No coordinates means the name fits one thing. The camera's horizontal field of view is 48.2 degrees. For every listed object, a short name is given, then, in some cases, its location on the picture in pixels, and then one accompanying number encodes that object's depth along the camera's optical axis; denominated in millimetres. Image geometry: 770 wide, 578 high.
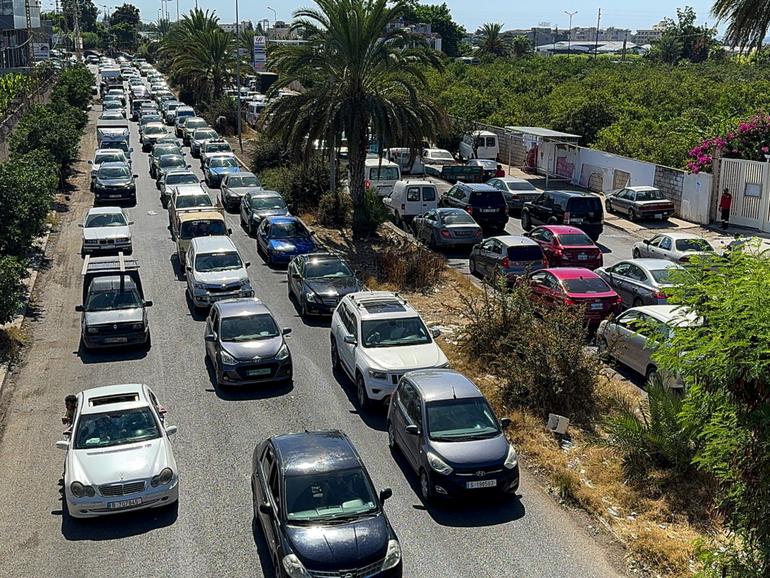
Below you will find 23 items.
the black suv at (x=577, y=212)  30188
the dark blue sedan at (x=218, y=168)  42000
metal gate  31823
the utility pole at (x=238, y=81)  54156
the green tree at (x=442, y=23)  146250
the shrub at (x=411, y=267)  24911
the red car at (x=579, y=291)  20188
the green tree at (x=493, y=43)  129000
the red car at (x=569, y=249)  25266
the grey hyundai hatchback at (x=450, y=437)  12258
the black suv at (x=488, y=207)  31328
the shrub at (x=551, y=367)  15602
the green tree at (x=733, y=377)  6809
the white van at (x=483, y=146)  49062
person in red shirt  32844
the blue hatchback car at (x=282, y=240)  27359
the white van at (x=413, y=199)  32531
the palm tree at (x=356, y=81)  29000
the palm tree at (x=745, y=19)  16672
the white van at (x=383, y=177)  36344
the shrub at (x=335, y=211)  33344
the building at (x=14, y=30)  81438
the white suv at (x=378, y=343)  15859
